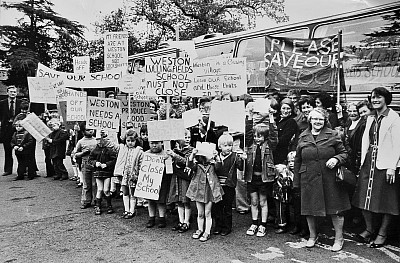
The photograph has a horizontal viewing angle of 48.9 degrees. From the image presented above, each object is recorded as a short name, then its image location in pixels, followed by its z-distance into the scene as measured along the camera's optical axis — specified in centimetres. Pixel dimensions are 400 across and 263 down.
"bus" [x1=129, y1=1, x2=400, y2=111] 614
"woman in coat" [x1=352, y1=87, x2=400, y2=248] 467
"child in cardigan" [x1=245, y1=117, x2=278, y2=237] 537
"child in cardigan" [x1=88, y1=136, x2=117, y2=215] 652
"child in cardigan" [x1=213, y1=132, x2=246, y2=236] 538
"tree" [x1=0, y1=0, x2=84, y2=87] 2133
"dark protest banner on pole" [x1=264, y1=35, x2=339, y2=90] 671
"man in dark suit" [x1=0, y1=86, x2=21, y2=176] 997
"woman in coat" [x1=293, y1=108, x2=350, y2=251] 478
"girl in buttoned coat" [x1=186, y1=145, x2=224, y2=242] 526
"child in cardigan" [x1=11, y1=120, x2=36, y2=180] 937
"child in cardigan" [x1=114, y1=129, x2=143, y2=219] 609
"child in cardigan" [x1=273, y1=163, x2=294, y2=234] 534
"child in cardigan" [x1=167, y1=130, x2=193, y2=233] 557
